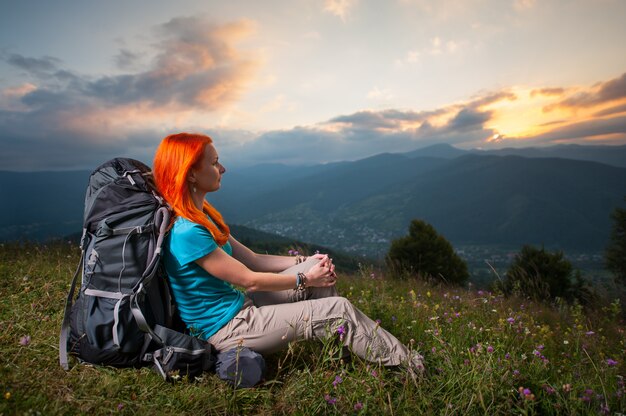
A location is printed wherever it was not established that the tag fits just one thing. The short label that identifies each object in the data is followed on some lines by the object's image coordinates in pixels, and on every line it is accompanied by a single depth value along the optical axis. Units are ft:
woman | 9.08
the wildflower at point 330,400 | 8.11
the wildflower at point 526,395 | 7.39
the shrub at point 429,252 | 85.05
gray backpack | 8.98
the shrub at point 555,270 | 75.92
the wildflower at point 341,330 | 9.26
